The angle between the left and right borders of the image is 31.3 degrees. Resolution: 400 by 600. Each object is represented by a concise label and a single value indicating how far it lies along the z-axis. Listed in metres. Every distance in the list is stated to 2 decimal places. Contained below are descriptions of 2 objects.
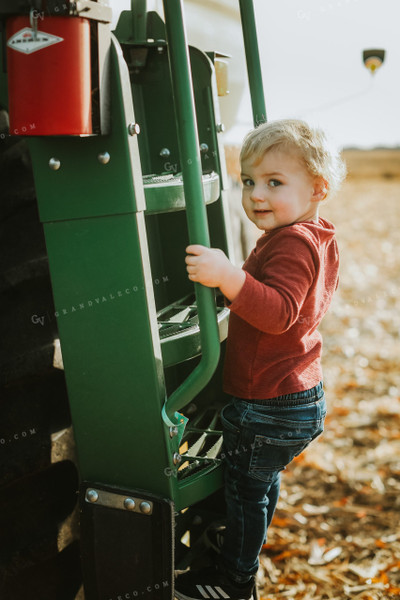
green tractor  1.31
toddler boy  1.58
